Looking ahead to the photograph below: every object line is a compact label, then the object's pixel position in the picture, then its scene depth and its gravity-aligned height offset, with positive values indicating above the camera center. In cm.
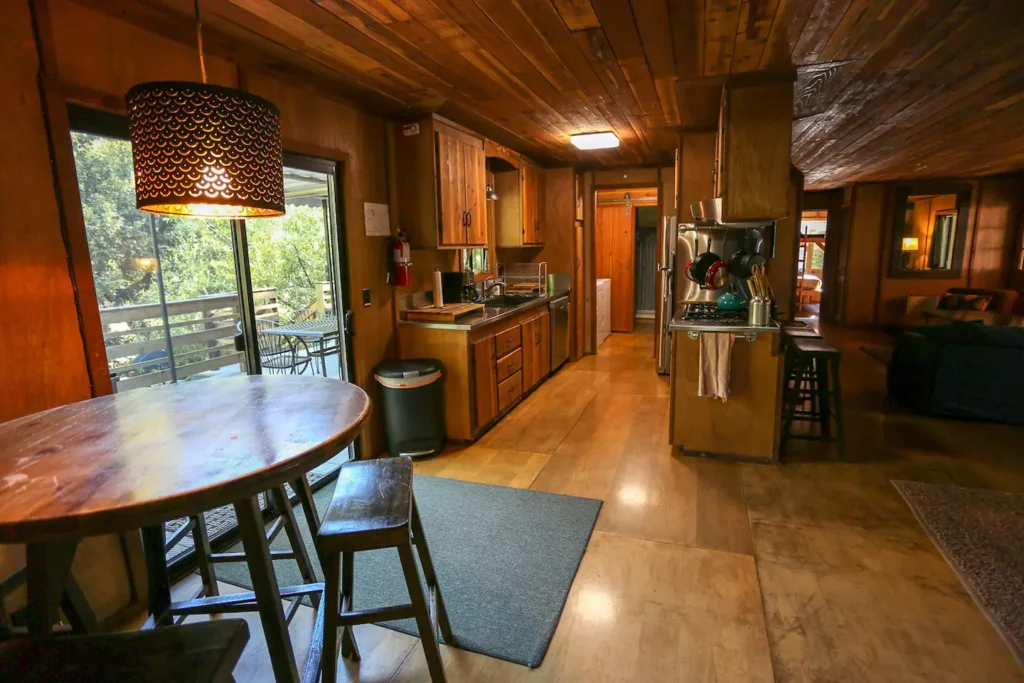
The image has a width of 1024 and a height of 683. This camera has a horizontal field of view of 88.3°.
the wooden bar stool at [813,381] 336 -90
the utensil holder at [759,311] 322 -39
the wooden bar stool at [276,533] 196 -104
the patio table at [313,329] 362 -50
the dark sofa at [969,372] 391 -97
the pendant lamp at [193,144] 138 +30
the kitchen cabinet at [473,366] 373 -84
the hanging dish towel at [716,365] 323 -71
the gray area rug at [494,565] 199 -139
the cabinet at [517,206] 542 +48
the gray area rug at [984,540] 204 -138
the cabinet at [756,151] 298 +55
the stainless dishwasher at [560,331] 563 -87
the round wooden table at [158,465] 105 -47
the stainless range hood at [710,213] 338 +25
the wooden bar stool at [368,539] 149 -79
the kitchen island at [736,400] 326 -97
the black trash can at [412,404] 348 -100
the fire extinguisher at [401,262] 368 -5
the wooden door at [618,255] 805 -8
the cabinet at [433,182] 366 +51
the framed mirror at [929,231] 767 +18
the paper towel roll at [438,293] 407 -30
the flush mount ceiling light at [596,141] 451 +95
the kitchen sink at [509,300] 505 -47
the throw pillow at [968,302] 695 -78
